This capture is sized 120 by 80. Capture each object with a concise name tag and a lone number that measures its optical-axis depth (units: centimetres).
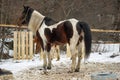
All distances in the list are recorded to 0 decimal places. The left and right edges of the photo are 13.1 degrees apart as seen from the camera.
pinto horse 1403
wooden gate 2023
